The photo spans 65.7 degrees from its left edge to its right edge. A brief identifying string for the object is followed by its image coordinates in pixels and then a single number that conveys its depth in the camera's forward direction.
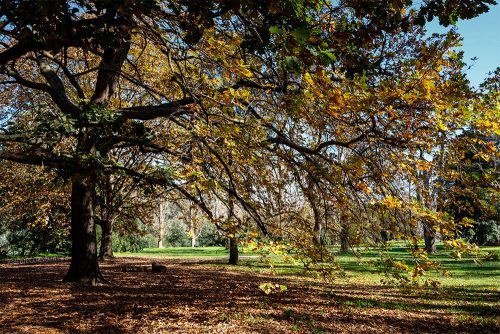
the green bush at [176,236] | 62.78
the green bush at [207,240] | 59.23
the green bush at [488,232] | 31.52
